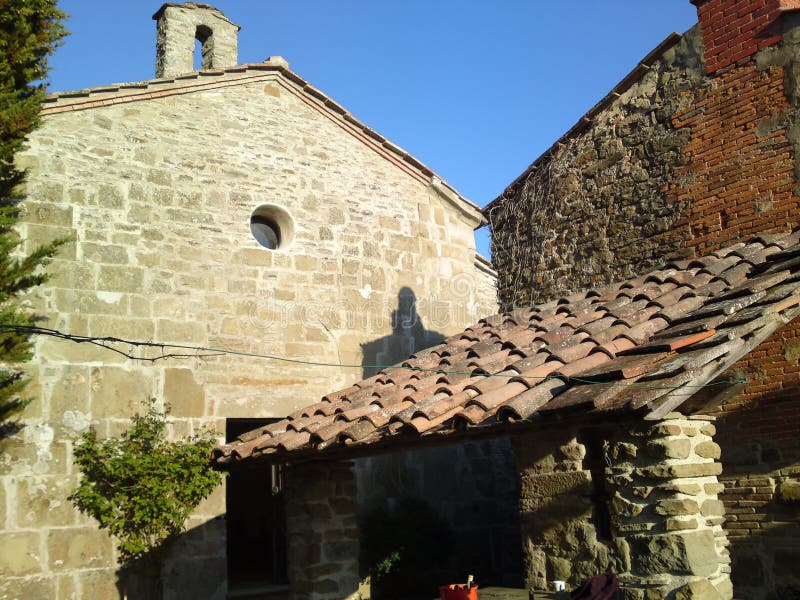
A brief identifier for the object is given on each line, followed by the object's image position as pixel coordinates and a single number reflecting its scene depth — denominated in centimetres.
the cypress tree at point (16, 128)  761
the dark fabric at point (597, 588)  469
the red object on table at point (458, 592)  589
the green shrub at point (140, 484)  805
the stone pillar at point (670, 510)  460
